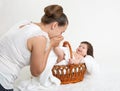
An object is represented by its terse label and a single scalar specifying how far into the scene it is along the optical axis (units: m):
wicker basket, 1.97
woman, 1.61
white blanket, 1.88
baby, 2.05
